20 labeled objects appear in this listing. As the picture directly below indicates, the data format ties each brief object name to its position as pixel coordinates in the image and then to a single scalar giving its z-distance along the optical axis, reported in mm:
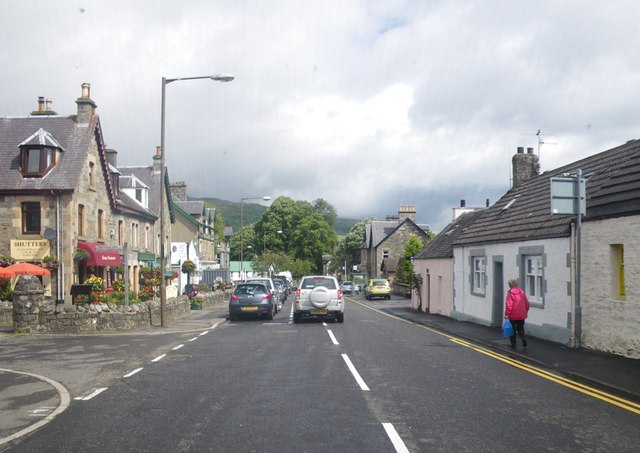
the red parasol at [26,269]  24094
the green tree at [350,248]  103875
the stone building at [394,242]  73788
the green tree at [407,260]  55228
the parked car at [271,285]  29461
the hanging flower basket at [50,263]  28016
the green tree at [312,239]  92125
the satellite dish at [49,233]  27328
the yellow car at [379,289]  49438
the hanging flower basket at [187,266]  39053
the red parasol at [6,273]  24131
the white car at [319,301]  22969
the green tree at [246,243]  117419
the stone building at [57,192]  28781
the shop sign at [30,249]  28656
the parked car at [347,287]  67375
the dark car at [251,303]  25297
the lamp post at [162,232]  20734
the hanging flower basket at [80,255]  28953
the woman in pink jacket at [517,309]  14523
